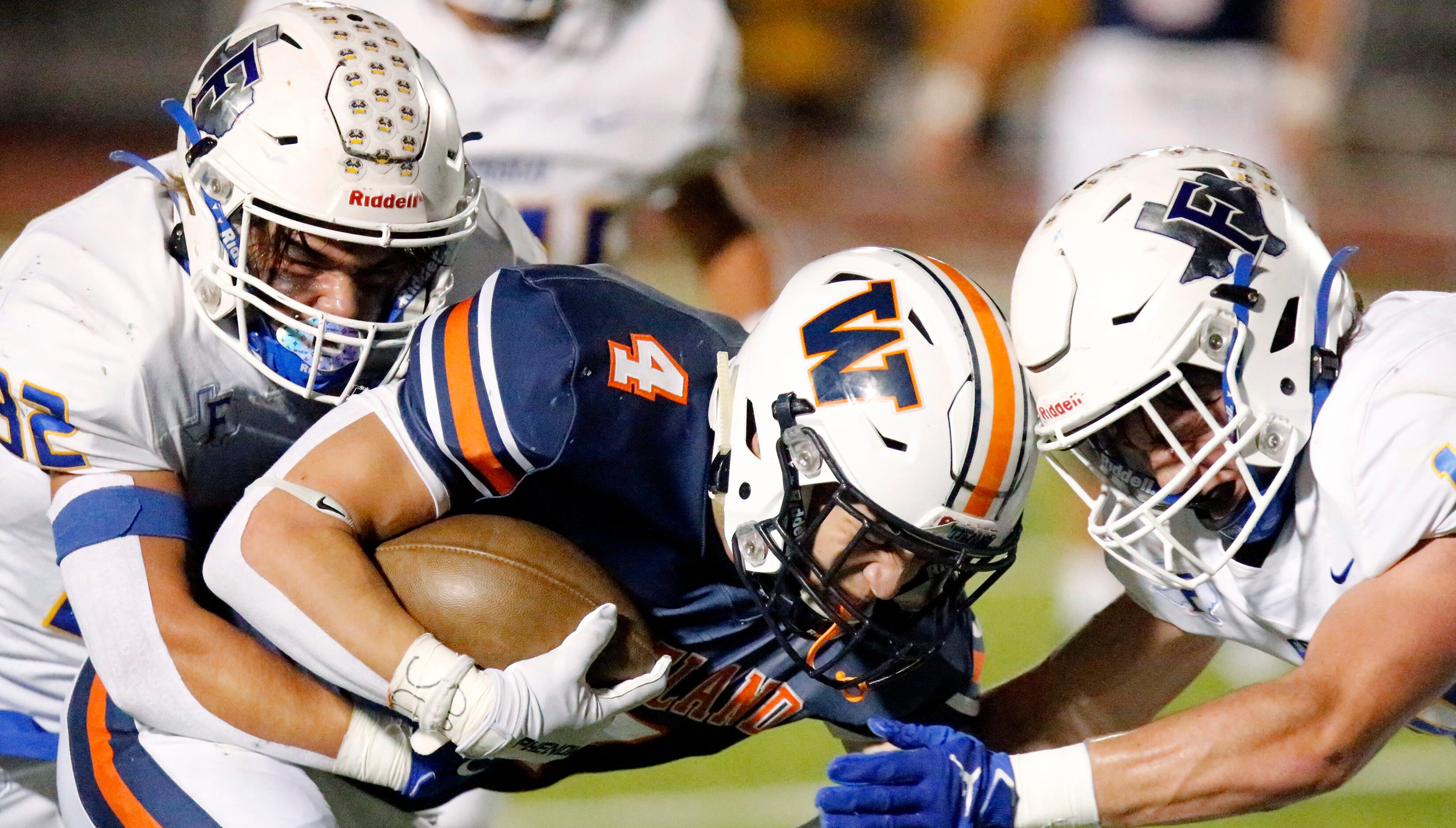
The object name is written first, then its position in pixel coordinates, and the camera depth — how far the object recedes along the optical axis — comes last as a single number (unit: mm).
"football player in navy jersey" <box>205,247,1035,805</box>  11920
